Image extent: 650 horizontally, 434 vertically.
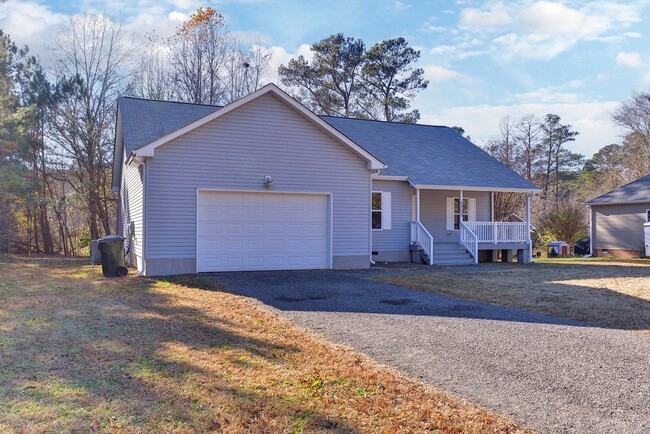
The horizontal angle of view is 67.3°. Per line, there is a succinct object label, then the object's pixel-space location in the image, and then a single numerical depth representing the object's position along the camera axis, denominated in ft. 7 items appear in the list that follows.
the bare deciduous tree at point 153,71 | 92.63
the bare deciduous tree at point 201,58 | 96.63
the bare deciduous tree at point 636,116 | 112.98
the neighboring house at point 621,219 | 76.74
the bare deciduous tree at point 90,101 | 75.00
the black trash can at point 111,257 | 40.91
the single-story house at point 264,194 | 40.22
